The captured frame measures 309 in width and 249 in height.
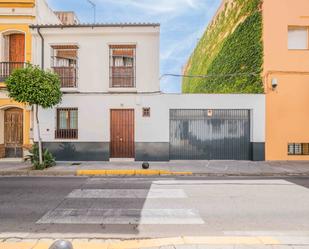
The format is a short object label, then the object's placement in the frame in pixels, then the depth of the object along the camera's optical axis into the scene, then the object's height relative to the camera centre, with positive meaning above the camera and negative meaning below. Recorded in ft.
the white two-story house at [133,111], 46.34 +2.61
